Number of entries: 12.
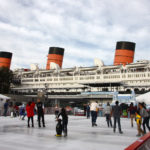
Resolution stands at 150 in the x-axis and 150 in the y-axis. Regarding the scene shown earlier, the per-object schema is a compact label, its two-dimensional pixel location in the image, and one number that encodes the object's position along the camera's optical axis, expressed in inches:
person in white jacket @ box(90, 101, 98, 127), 557.0
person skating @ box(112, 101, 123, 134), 429.7
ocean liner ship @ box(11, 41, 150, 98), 2469.2
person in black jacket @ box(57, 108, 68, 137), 370.7
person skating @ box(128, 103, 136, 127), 592.7
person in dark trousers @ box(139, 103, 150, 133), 378.6
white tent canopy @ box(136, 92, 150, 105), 948.0
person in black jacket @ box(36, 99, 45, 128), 494.1
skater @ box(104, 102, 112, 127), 544.1
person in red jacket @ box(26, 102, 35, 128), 505.5
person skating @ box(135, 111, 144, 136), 381.4
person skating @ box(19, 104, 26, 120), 764.0
